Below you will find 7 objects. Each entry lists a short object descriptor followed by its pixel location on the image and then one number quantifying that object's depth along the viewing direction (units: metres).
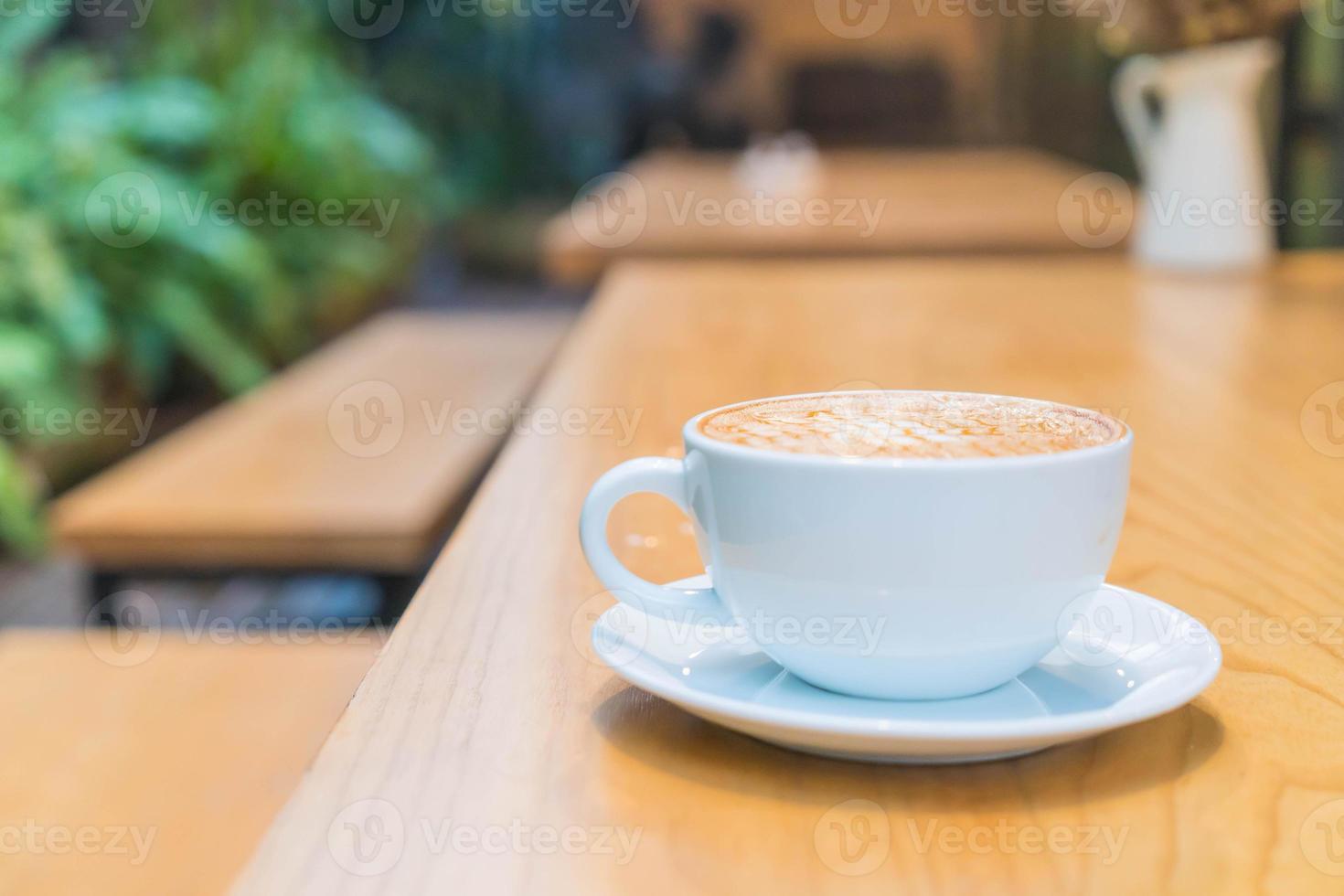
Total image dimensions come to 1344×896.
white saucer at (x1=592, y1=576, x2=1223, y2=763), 0.34
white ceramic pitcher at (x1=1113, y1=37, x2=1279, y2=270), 1.53
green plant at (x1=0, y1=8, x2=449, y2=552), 3.04
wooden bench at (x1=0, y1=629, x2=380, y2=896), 0.82
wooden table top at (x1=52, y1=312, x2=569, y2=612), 1.39
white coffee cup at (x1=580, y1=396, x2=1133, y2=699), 0.36
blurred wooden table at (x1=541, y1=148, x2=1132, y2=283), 1.81
